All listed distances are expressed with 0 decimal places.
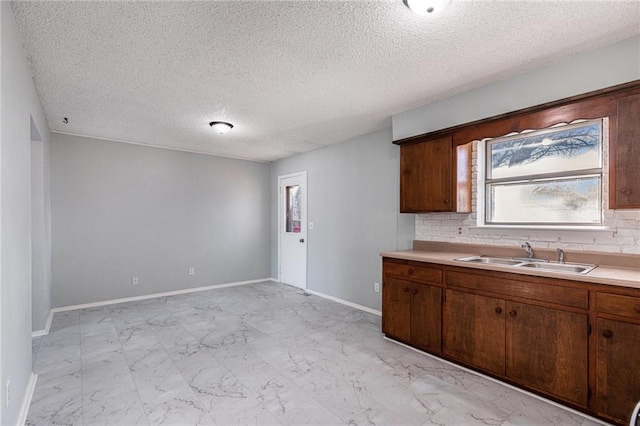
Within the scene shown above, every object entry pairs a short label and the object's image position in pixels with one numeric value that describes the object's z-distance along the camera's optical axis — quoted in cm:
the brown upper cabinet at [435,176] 304
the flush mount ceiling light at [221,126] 385
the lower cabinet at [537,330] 190
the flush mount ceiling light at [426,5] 169
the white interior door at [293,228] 558
